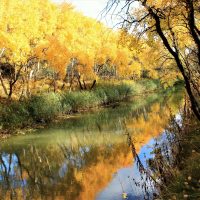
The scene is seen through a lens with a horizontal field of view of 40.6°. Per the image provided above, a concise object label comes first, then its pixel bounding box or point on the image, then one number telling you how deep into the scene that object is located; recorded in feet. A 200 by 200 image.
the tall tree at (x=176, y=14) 15.99
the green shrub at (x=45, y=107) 65.04
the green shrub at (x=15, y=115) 56.97
